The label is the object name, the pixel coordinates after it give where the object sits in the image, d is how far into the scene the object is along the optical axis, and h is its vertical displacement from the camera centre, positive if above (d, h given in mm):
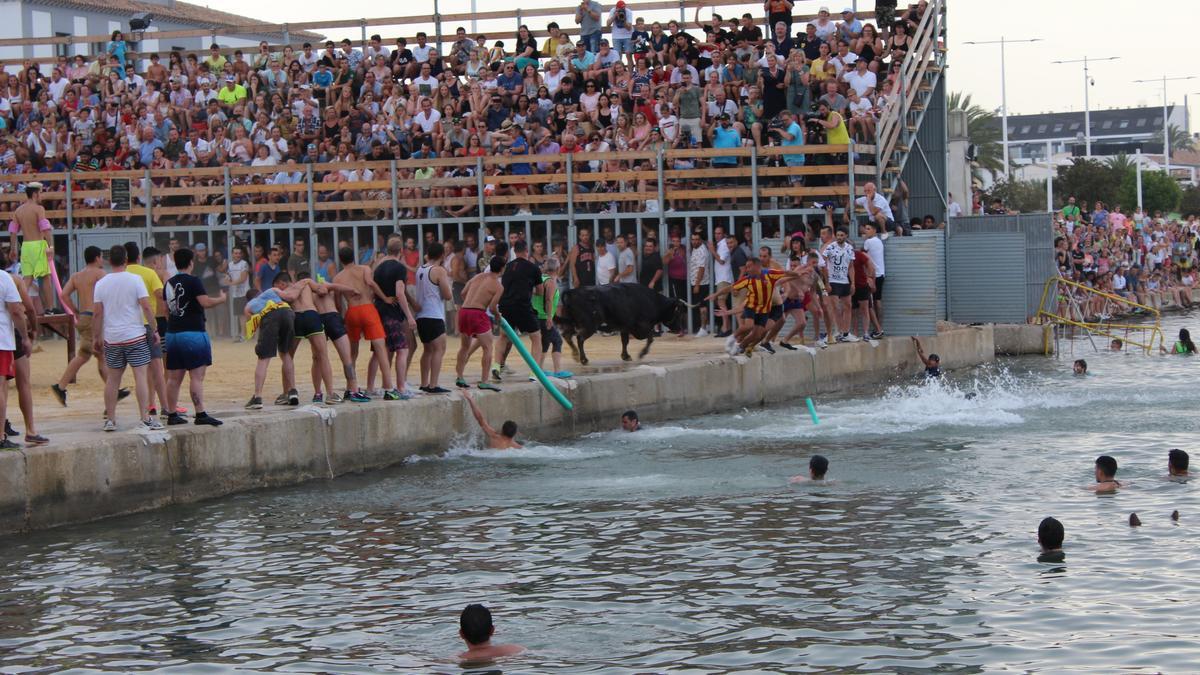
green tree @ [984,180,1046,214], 68375 +2535
